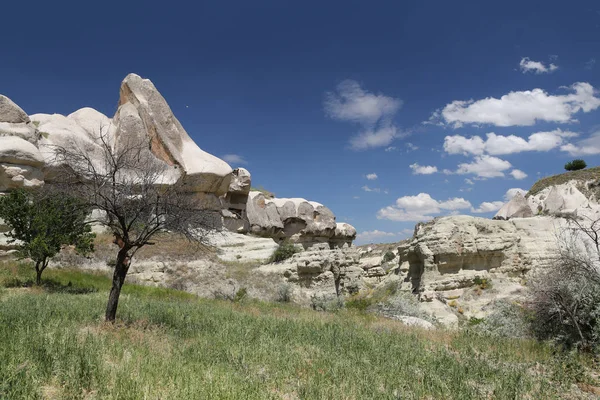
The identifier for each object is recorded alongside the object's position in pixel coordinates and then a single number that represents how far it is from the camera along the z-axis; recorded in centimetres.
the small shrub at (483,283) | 1831
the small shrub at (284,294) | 2130
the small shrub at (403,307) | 1647
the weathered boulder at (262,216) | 4206
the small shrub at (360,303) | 1942
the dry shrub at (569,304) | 913
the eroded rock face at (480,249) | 1872
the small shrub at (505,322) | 1217
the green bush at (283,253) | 2597
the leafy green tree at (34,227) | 1588
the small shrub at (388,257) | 3784
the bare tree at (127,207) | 888
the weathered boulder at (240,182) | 4052
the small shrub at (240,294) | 2010
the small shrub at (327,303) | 1916
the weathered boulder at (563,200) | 3767
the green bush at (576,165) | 6300
